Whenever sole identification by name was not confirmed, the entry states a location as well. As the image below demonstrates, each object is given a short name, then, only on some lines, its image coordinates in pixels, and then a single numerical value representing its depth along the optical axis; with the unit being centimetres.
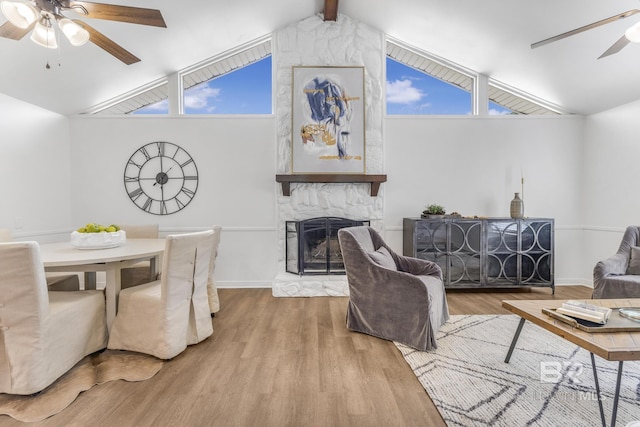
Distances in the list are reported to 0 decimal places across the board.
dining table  218
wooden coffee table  147
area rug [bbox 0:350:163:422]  175
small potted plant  410
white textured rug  169
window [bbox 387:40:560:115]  452
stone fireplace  438
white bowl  260
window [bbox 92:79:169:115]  441
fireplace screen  415
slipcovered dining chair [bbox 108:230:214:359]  227
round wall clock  435
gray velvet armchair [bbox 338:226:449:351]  246
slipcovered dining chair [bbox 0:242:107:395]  182
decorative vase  405
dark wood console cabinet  398
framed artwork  433
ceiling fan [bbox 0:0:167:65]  188
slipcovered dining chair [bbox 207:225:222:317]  312
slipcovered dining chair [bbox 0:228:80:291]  275
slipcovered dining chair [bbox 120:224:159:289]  326
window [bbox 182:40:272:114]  448
